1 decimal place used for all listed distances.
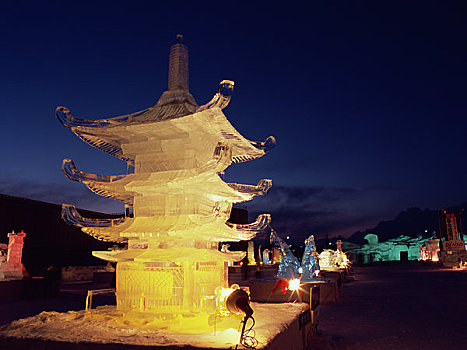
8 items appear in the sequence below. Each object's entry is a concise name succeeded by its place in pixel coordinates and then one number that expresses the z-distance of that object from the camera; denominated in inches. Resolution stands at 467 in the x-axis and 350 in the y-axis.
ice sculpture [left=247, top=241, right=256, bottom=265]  1721.2
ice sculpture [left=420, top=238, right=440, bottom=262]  2187.5
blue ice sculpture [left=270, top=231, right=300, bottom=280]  687.1
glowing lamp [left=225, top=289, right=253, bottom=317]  219.3
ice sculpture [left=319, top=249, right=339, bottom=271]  1089.8
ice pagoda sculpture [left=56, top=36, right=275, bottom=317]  280.8
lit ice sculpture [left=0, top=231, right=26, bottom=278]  719.1
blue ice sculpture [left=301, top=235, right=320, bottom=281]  754.9
